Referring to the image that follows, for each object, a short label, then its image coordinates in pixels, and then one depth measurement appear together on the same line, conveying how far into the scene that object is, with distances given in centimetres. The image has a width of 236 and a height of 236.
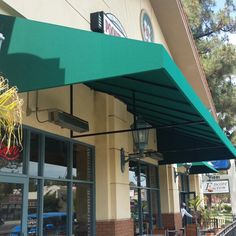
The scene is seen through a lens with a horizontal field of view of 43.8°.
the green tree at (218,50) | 1849
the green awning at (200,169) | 1245
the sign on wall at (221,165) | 1355
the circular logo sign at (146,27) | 817
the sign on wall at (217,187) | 1772
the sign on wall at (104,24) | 563
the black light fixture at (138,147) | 657
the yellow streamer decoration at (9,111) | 213
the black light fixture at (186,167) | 1037
